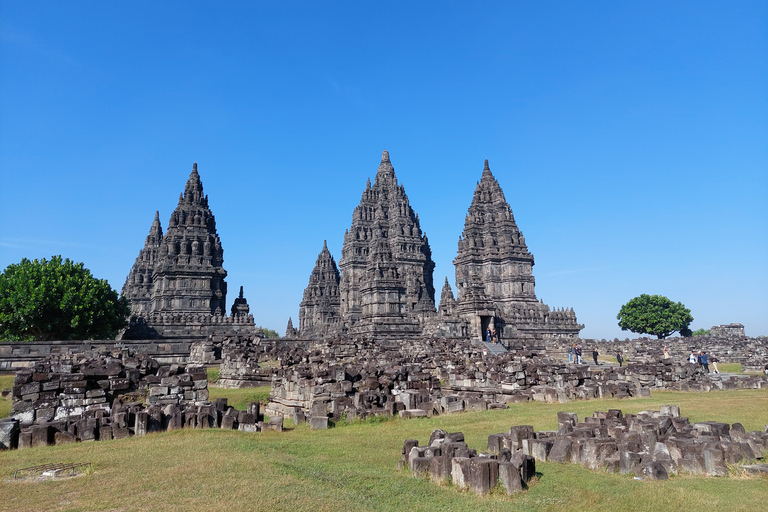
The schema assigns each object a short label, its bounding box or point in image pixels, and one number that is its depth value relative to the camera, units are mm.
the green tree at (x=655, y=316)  65250
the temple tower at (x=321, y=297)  65250
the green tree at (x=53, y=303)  31672
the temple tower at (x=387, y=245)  57628
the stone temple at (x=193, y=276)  42344
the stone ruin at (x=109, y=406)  9109
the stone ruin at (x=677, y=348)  32906
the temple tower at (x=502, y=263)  48188
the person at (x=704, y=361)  22845
